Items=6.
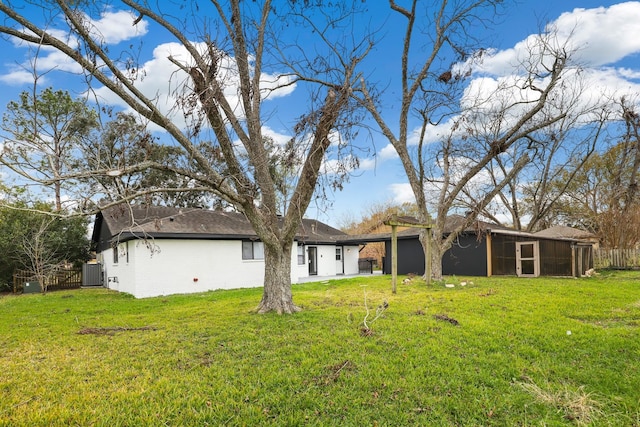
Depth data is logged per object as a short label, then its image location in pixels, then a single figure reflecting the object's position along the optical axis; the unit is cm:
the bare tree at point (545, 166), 1702
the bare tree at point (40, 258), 1470
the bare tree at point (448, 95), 1147
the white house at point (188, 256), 1214
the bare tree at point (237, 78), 555
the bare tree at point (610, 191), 1692
